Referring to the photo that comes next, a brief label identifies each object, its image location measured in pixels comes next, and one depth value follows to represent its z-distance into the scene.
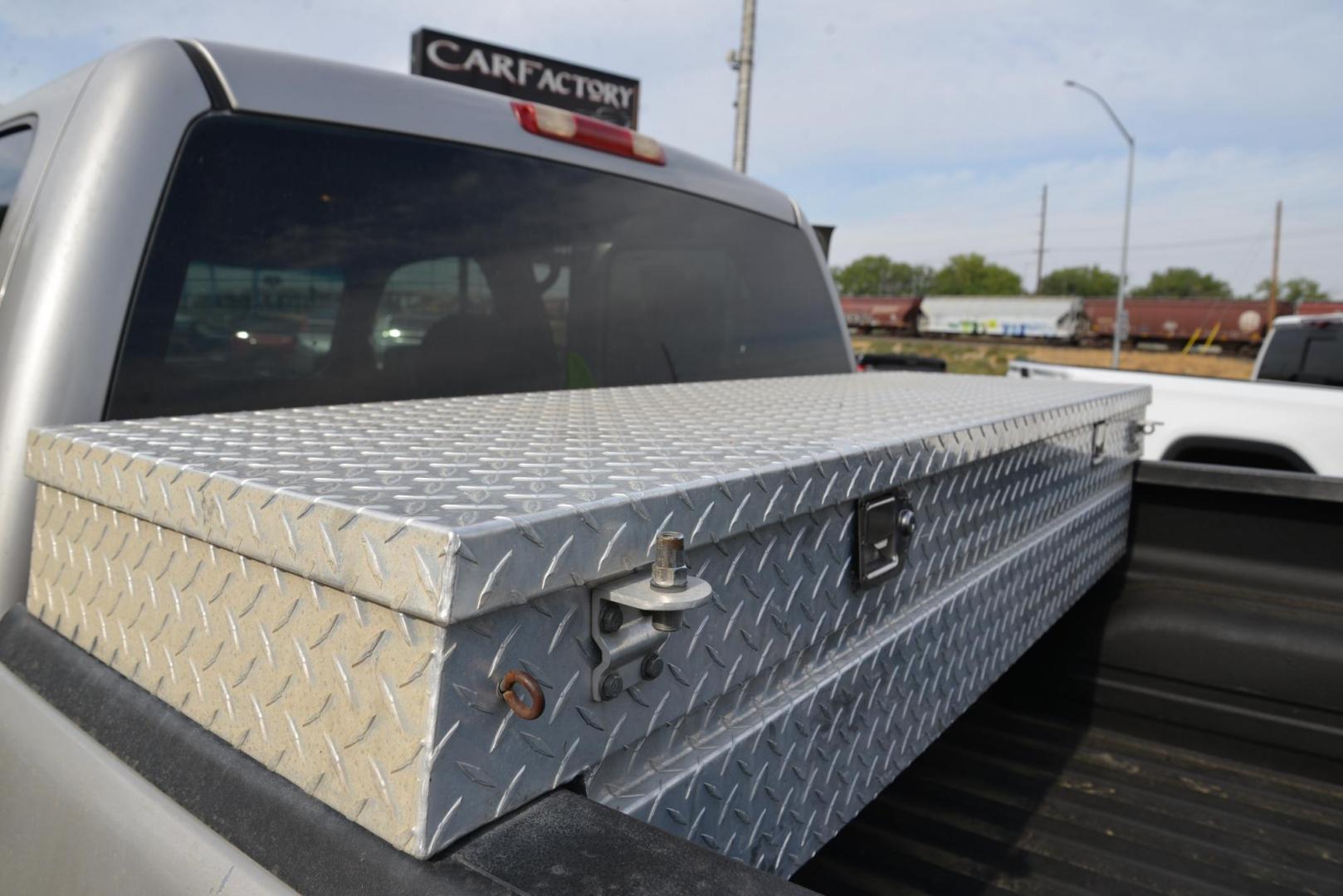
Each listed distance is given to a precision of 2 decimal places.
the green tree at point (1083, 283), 111.00
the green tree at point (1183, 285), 105.52
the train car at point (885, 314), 50.84
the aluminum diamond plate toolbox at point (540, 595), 0.86
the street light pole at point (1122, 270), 21.14
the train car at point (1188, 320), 42.00
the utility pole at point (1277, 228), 59.34
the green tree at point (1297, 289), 95.36
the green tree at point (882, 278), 117.25
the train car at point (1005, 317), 46.28
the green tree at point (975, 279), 109.00
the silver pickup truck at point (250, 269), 1.22
